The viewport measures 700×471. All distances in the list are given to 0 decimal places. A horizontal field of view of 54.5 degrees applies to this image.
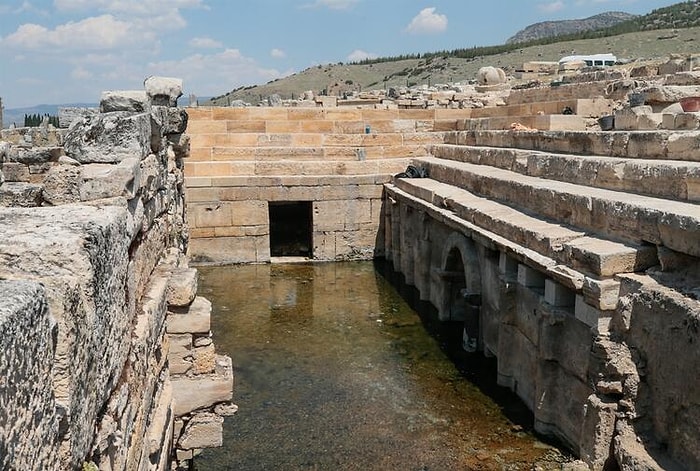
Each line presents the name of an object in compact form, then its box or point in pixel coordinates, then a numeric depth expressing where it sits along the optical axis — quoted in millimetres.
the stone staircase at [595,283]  4488
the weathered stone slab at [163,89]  6758
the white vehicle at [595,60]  27533
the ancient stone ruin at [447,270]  1823
